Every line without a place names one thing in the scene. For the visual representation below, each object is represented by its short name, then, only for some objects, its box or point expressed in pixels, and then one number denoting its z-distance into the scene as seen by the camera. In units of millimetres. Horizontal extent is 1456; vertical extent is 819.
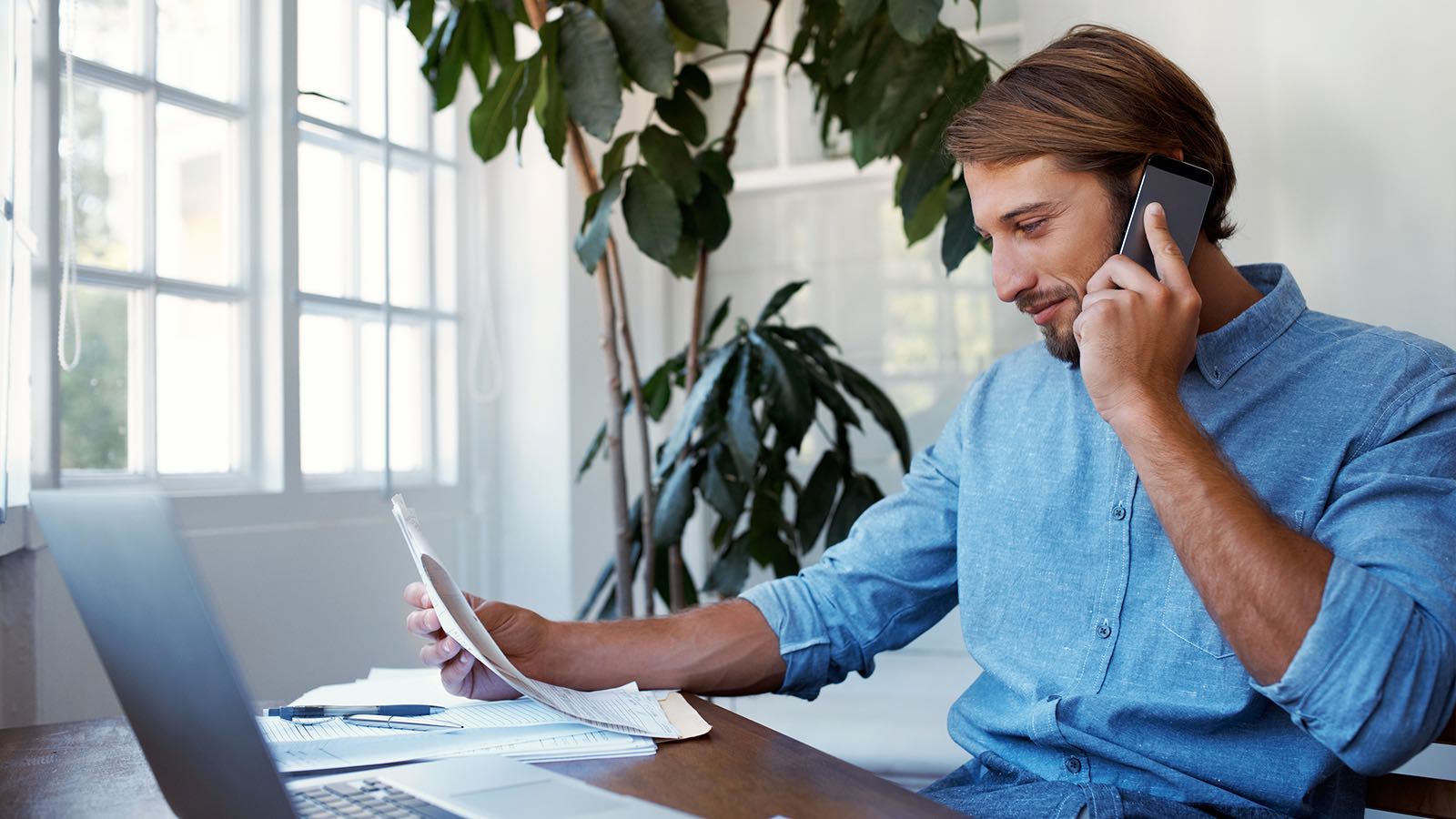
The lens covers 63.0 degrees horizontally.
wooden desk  792
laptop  582
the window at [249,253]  2039
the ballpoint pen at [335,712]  1049
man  915
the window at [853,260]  2861
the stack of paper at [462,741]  911
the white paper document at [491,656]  962
